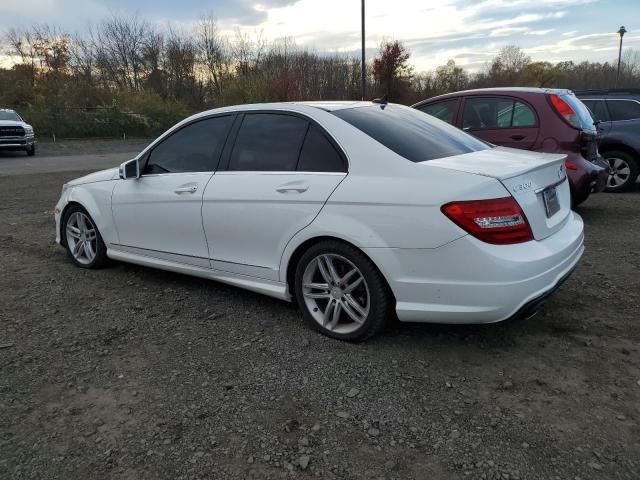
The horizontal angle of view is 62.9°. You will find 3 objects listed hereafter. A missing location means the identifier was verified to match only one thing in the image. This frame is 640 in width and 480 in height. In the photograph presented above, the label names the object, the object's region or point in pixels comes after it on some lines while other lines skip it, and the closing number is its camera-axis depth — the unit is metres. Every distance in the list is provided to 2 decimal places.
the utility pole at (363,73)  20.83
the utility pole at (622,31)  36.31
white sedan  2.86
